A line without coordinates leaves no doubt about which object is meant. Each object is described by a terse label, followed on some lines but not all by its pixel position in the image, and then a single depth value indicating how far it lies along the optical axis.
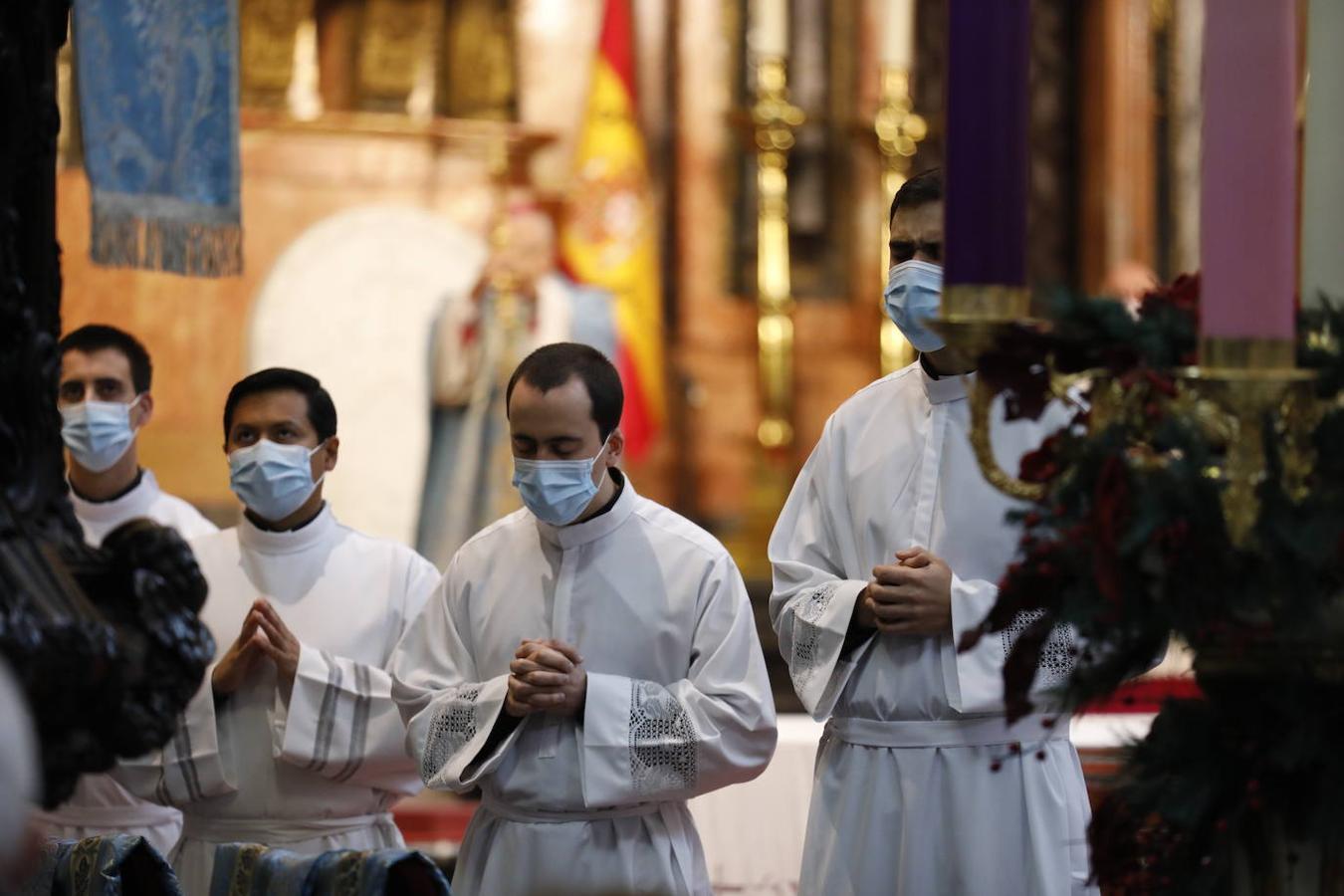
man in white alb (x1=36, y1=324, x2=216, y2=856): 10.33
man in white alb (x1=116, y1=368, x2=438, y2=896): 9.01
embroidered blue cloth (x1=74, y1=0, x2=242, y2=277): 8.94
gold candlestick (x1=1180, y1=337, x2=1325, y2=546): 4.52
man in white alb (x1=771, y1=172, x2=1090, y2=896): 8.11
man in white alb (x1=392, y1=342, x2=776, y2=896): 8.09
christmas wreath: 4.57
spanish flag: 19.27
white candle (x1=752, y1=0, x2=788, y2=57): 19.23
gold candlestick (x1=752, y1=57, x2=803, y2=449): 19.19
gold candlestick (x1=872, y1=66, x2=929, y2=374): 19.23
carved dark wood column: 4.74
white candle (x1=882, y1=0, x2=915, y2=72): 19.41
